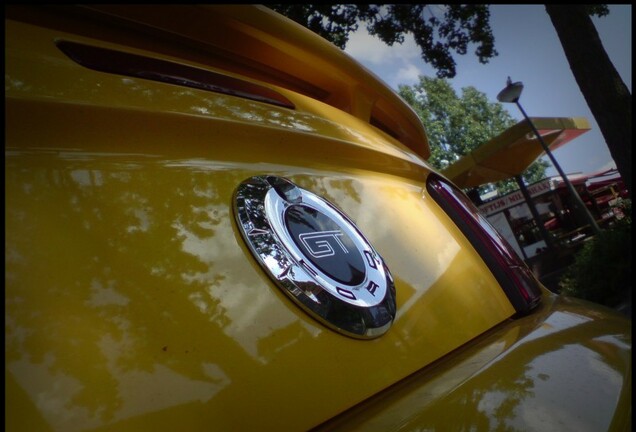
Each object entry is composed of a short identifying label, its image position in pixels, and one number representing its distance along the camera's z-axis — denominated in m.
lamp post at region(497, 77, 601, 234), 8.05
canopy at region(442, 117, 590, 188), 8.51
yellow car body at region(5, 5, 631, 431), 0.42
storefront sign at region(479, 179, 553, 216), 13.17
